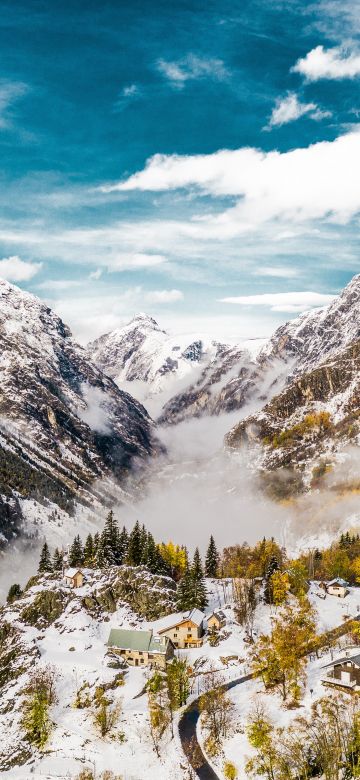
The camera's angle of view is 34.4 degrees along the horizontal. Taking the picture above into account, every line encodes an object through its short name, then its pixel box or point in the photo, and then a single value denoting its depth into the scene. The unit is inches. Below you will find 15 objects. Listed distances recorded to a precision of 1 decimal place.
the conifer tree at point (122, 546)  6005.9
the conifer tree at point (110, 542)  5866.1
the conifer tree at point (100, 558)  5785.4
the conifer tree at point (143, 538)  6004.4
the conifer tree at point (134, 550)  5846.5
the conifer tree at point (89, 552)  6115.7
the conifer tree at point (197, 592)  4972.9
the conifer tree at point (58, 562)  6013.8
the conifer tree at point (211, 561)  6648.6
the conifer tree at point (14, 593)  6066.4
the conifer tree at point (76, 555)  6186.0
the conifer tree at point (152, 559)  5679.1
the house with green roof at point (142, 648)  4384.8
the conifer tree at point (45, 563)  6062.5
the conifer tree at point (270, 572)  5145.2
